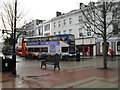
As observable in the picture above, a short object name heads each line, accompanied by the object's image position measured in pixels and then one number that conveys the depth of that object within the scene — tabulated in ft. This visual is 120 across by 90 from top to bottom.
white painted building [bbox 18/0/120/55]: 101.24
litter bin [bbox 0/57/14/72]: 39.73
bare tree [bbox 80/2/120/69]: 40.75
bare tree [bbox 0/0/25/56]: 49.85
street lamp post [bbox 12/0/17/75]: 34.09
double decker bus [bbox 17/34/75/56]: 77.05
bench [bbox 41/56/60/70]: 42.19
